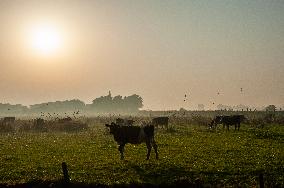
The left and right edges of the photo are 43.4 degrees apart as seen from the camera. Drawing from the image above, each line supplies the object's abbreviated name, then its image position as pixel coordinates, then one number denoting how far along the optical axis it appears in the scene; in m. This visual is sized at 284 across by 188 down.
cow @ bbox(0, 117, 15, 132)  57.11
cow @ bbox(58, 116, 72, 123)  67.32
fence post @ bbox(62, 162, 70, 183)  15.25
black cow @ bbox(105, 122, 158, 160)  25.00
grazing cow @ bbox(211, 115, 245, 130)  52.72
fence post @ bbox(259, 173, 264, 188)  12.77
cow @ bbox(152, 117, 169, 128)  58.75
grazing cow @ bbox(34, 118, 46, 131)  61.83
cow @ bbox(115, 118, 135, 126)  57.91
